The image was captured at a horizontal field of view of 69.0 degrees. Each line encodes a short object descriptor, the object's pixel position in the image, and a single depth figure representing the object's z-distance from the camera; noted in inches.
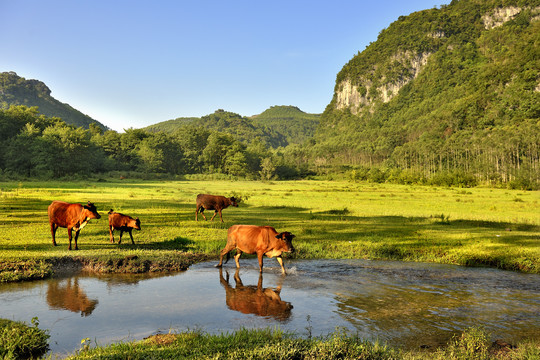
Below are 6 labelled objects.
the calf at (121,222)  657.0
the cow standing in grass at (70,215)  603.8
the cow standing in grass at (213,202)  994.7
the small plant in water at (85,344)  266.4
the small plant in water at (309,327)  305.2
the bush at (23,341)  262.1
